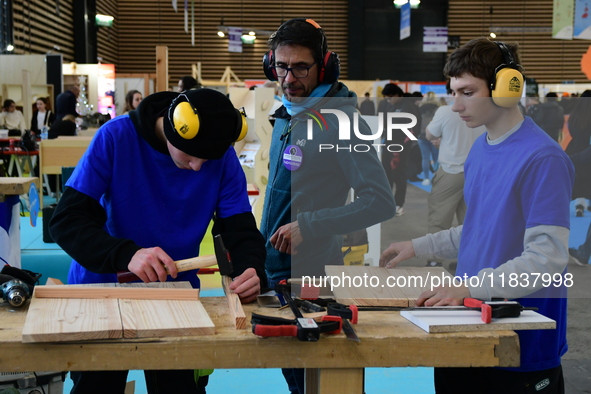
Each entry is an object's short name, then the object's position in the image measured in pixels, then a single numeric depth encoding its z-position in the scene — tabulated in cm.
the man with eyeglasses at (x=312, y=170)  193
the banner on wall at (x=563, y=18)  974
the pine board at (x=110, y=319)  128
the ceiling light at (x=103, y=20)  1688
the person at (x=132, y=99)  779
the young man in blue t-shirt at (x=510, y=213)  148
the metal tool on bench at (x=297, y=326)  129
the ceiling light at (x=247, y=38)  2000
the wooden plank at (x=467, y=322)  135
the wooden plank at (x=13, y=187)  403
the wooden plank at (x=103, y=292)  154
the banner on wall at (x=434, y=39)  1758
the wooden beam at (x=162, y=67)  719
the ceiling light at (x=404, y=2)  1689
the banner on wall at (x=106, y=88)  1404
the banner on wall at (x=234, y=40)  1894
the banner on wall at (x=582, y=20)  849
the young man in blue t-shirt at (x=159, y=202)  167
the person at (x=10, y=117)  1077
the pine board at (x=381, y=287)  157
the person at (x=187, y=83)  559
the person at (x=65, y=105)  963
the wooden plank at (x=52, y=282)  177
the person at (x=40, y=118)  1126
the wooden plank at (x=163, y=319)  132
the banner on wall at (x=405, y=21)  1744
